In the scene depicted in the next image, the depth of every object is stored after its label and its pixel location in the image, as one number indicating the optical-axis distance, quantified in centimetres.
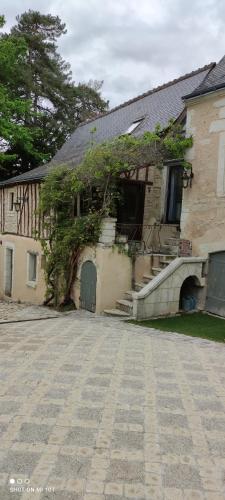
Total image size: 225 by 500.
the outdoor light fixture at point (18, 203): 1281
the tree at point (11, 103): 1428
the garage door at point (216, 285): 813
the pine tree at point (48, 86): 2334
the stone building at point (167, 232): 814
